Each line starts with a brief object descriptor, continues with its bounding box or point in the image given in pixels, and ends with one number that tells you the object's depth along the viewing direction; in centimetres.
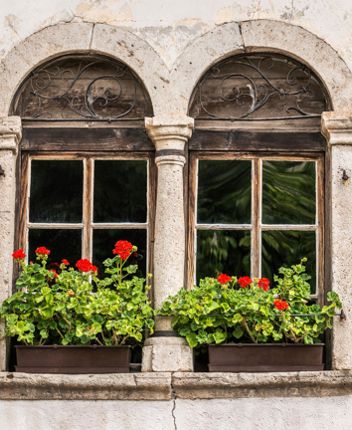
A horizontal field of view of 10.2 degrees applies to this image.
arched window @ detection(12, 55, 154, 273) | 1210
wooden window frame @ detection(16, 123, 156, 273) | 1209
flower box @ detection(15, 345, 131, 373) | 1151
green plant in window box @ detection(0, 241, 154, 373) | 1149
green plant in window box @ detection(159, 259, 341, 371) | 1150
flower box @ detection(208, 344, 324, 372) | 1150
